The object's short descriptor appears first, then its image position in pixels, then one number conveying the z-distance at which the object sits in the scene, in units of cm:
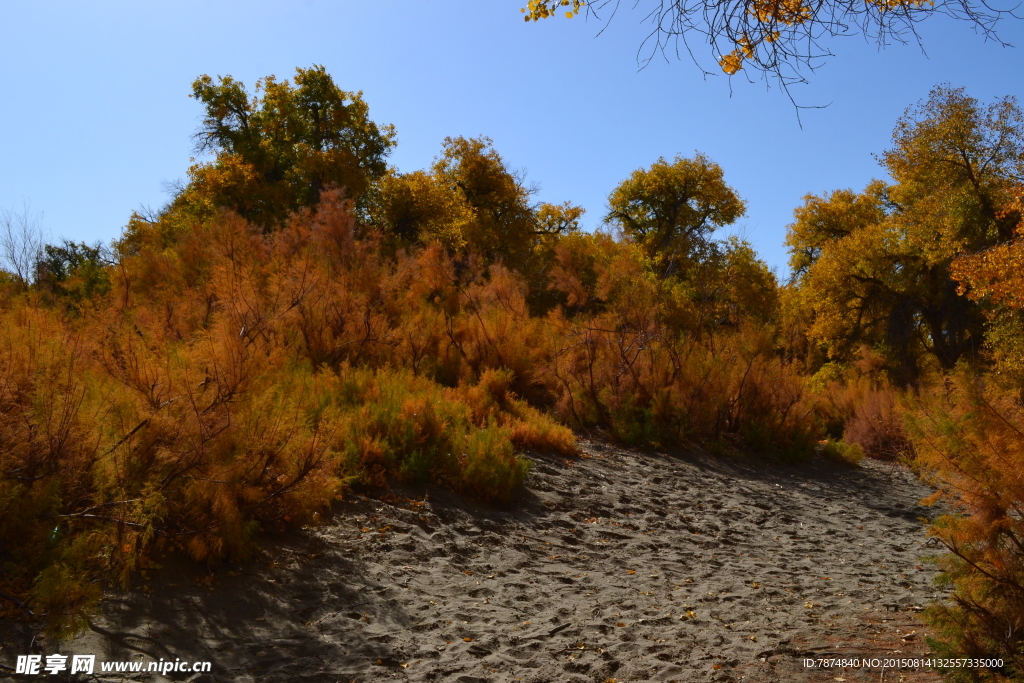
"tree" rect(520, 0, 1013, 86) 451
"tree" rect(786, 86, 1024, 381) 1812
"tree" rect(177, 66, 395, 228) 2381
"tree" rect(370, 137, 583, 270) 2517
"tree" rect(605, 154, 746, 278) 3609
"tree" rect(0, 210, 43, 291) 1099
